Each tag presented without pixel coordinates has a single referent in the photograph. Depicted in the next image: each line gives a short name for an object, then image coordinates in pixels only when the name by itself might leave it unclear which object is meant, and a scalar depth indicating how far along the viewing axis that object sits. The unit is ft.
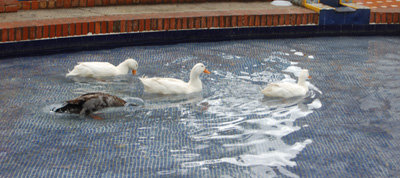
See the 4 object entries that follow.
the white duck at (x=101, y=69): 26.30
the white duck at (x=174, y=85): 24.23
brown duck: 22.03
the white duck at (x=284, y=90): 23.94
